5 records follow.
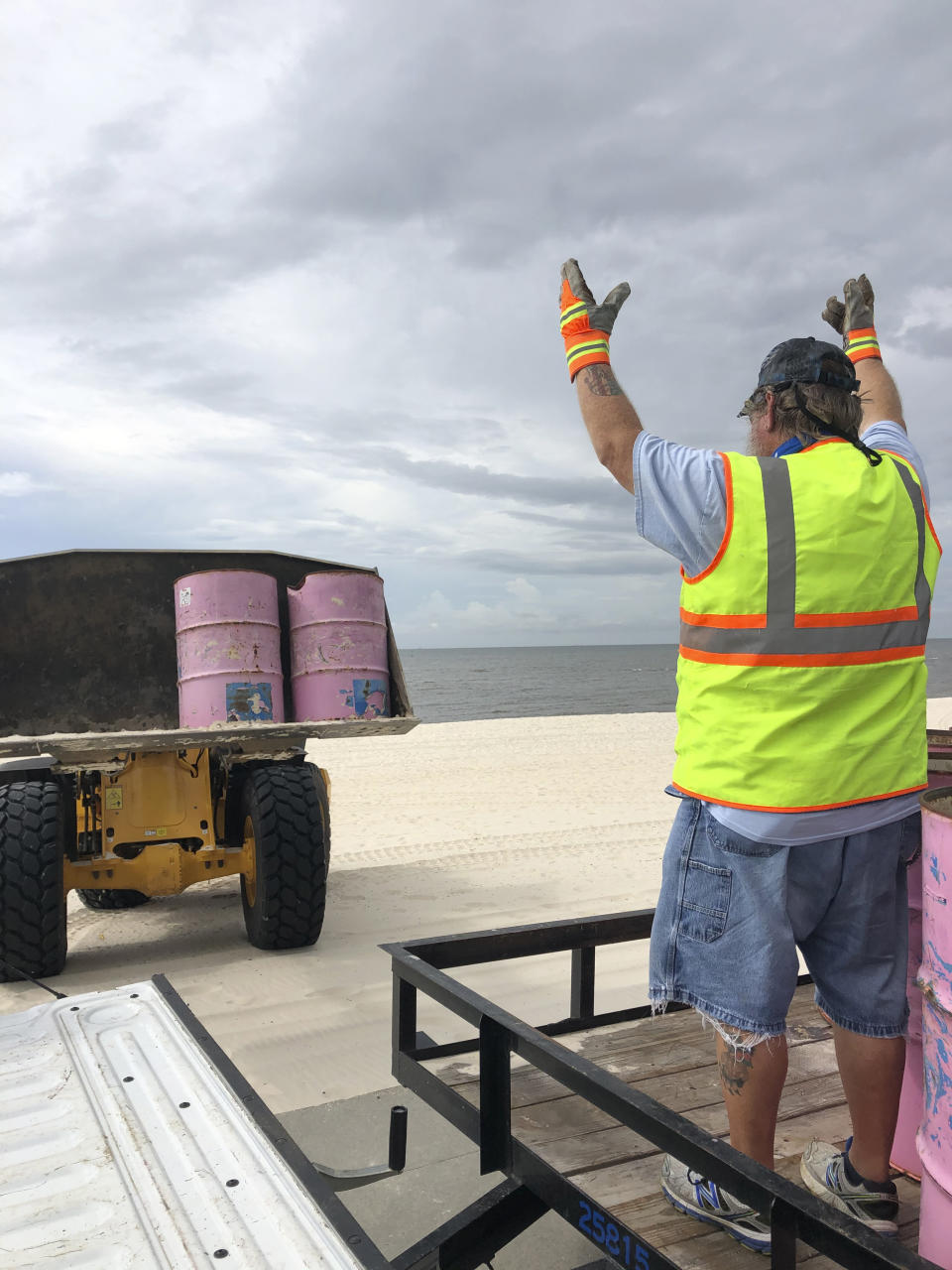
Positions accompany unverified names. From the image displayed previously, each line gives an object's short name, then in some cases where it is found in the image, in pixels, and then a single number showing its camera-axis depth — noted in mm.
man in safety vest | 2174
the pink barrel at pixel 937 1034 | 1973
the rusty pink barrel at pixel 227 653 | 5895
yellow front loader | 5613
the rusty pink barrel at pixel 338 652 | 6035
